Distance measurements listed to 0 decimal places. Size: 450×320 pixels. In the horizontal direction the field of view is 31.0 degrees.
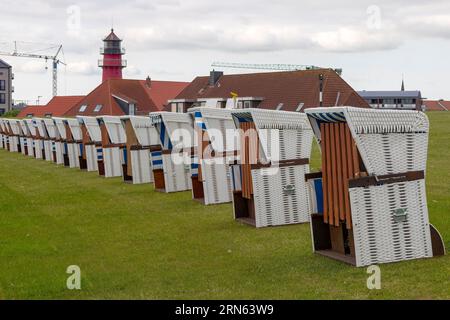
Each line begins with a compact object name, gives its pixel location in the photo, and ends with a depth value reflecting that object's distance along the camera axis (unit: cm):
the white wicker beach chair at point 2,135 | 5028
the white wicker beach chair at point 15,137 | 4481
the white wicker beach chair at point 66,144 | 3092
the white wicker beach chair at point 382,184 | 976
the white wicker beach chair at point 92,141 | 2830
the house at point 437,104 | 16238
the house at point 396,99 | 13475
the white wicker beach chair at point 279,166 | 1342
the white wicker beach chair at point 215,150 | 1667
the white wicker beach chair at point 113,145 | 2562
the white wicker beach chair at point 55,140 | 3297
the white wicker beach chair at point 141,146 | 2275
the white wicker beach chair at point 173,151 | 1972
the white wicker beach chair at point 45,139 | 3550
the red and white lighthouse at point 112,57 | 12038
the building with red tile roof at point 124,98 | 9812
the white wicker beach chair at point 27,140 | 4033
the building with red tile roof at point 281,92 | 7925
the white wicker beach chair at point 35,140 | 3762
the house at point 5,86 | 14138
